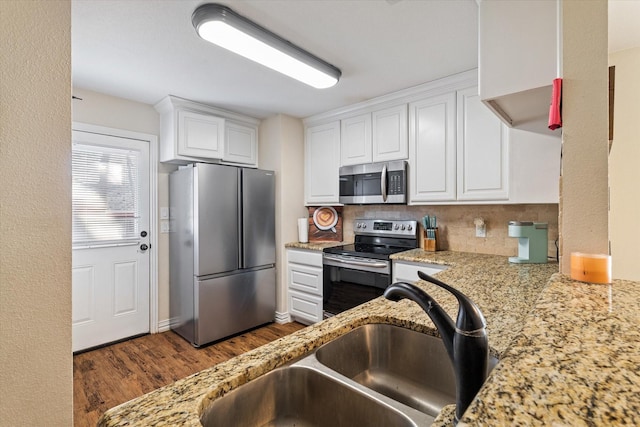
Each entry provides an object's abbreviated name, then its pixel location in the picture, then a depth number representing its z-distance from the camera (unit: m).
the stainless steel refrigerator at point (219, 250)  2.79
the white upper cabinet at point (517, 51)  1.25
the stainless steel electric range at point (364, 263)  2.62
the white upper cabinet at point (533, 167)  1.95
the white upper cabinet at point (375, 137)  2.78
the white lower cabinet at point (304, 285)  3.12
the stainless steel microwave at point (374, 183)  2.75
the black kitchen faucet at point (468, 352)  0.52
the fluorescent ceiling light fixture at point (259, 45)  1.58
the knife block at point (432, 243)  2.71
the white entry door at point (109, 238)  2.66
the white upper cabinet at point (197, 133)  2.91
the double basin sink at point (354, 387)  0.66
